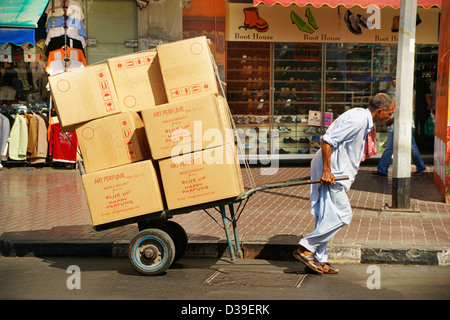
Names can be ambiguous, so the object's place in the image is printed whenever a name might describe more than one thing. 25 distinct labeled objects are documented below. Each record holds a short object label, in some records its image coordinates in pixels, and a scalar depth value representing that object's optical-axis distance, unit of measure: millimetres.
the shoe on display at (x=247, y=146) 14249
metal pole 8164
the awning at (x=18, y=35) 12828
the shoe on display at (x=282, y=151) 14469
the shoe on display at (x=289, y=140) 14445
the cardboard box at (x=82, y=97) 5609
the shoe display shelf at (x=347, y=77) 14328
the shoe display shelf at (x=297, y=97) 14266
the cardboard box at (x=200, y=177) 5449
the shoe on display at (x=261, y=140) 14305
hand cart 5672
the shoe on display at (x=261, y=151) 14344
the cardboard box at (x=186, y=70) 5508
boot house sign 13578
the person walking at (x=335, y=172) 5695
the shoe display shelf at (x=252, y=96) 14164
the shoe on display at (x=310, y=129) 14445
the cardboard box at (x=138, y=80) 5660
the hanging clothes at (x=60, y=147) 13211
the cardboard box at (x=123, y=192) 5559
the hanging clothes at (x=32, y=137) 13273
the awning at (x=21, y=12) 12570
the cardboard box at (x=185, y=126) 5395
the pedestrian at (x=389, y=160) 11969
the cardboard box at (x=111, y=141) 5574
